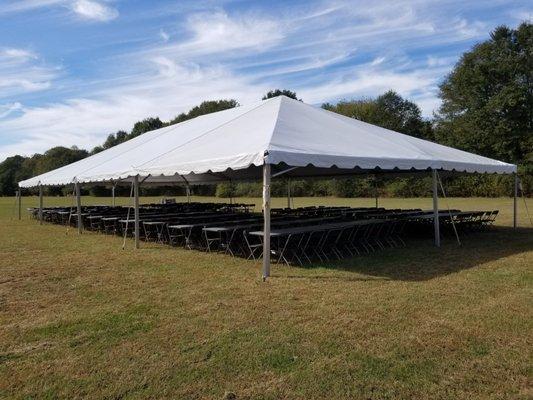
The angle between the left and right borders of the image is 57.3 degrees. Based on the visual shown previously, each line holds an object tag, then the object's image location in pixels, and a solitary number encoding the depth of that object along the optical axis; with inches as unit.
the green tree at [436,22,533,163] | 1232.2
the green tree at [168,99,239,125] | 2137.1
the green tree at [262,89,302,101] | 1984.5
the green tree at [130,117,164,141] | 2438.4
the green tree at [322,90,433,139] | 1720.0
